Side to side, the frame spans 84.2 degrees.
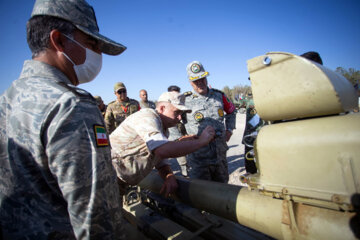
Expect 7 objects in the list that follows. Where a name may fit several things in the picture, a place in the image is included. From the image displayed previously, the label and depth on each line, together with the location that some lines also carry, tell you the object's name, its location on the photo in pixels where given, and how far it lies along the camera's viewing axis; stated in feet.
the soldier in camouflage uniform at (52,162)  2.42
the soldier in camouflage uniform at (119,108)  17.37
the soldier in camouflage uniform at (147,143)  5.41
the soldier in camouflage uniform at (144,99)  23.65
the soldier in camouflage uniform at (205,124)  9.84
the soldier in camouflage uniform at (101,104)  19.51
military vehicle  2.86
